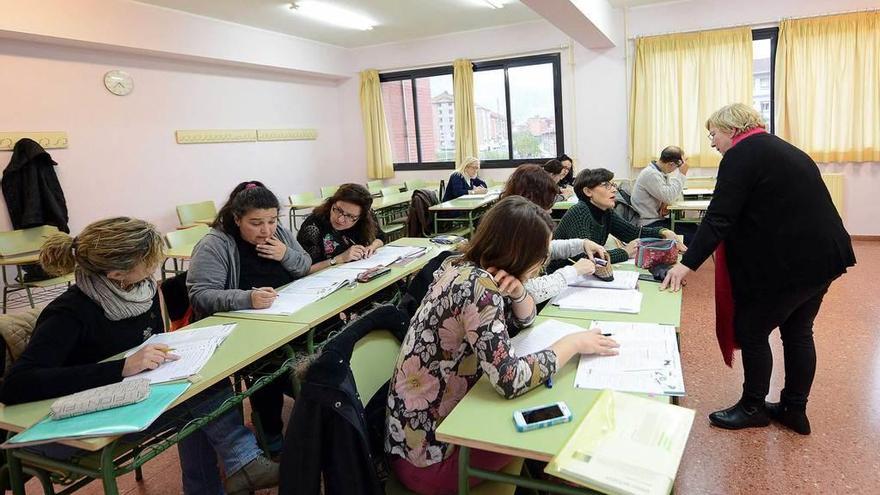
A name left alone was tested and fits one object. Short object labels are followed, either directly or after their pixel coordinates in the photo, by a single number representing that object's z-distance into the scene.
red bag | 2.30
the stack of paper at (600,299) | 1.87
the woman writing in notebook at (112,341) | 1.43
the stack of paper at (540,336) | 1.57
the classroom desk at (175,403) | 1.29
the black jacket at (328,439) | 1.18
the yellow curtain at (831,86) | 5.64
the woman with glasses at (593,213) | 2.57
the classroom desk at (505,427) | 1.11
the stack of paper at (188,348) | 1.52
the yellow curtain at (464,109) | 7.49
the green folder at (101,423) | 1.21
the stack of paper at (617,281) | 2.11
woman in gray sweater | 2.14
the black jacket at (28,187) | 4.57
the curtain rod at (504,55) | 7.03
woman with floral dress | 1.27
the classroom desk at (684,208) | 4.64
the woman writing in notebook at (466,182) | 6.09
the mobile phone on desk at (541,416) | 1.15
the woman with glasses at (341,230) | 2.88
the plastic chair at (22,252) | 4.05
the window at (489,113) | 7.36
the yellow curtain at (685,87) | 6.14
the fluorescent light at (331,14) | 5.76
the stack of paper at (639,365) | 1.31
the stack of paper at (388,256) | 2.77
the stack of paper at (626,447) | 0.99
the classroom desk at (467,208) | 5.06
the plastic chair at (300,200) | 6.34
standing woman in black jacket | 1.95
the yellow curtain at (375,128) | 8.16
